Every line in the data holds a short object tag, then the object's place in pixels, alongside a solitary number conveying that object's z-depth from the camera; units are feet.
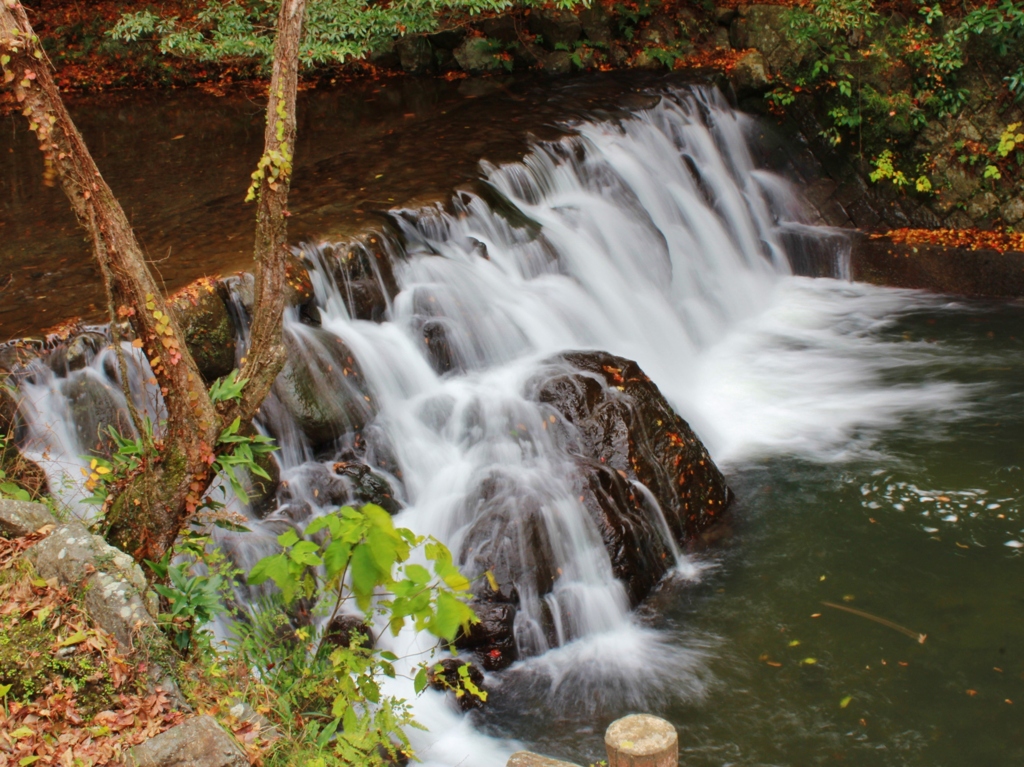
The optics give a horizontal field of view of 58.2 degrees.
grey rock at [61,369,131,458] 19.48
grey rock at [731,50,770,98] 40.09
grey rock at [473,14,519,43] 44.96
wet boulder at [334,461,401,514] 21.11
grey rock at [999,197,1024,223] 36.24
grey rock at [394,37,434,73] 46.39
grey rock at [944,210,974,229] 37.17
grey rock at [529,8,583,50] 44.11
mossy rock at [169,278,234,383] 21.40
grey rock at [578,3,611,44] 44.50
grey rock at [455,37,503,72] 44.65
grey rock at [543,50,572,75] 43.91
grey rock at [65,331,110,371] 20.13
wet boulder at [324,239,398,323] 25.09
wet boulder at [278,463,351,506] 20.63
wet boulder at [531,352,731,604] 20.65
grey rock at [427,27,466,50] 45.83
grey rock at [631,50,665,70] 43.52
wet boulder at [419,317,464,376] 25.04
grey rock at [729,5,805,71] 39.73
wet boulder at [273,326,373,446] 21.57
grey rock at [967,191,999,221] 36.73
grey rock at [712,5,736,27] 42.75
